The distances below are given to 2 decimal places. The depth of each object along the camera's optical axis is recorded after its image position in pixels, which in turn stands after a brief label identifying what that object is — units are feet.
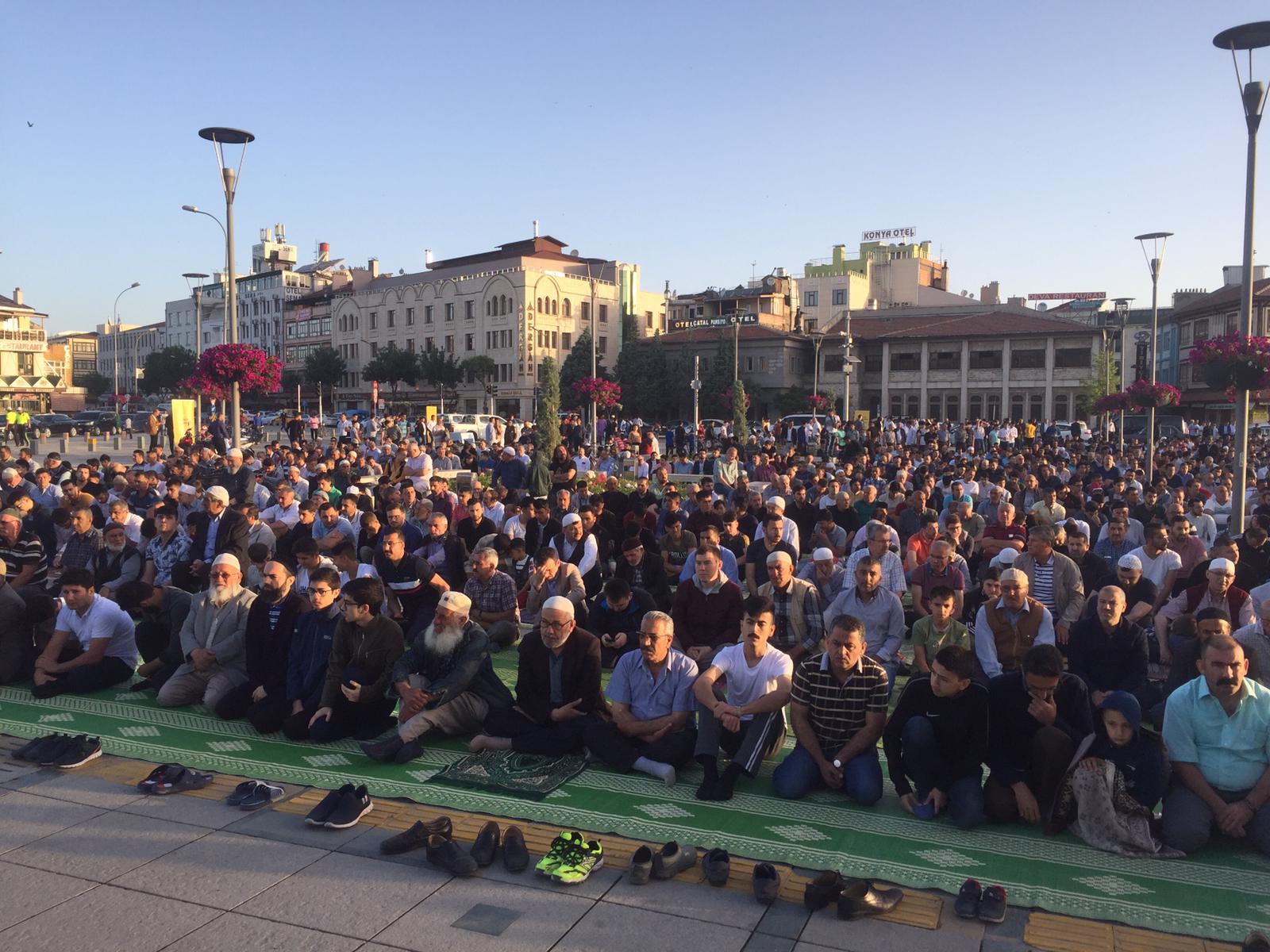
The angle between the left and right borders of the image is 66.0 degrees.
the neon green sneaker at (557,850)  15.90
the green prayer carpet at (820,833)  15.43
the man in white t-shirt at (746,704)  20.24
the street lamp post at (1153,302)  67.67
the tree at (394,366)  227.81
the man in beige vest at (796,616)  26.13
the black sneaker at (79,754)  21.03
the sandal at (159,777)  19.57
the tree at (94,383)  368.07
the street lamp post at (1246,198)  39.83
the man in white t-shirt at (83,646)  26.45
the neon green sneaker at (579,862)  15.58
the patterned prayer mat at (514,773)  20.03
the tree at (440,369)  223.51
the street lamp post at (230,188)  58.29
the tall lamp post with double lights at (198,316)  87.92
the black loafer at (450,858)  15.83
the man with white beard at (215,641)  25.29
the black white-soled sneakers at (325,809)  17.78
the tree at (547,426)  58.23
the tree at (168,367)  284.82
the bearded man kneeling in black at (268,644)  24.34
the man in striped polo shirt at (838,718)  19.70
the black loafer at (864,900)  14.55
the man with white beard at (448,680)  22.43
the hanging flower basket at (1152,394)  69.15
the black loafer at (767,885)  15.07
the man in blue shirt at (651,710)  21.03
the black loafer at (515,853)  16.07
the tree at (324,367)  246.27
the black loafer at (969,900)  14.69
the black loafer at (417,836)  16.67
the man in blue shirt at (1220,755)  17.03
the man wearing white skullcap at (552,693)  21.91
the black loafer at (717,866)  15.60
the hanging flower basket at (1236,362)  39.58
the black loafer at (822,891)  14.87
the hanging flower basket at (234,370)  61.05
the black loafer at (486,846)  16.22
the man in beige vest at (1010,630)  23.62
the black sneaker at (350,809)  17.67
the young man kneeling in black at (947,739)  18.60
